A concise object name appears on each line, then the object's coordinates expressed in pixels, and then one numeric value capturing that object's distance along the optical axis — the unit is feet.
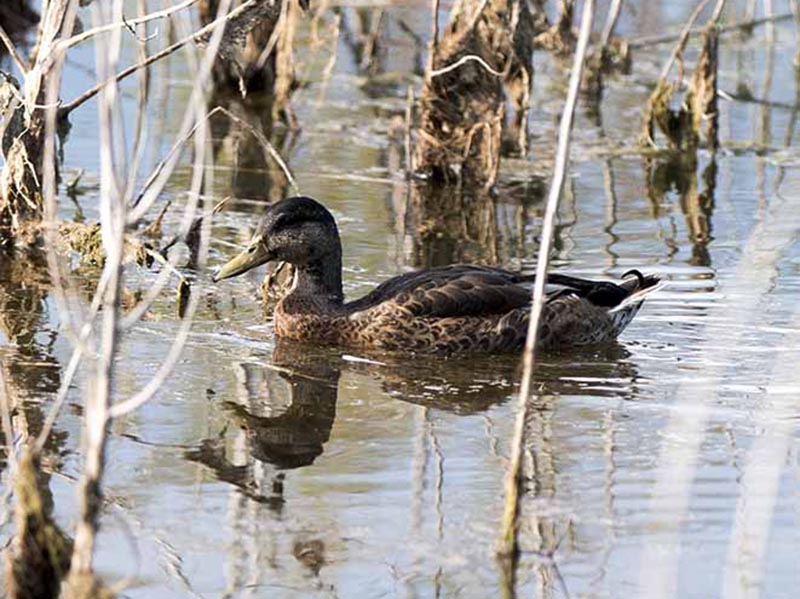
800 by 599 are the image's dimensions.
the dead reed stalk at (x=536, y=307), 35.12
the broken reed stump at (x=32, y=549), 32.19
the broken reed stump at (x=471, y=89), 77.82
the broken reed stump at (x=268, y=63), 91.91
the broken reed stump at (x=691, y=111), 84.84
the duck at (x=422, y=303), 57.06
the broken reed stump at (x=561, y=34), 98.94
